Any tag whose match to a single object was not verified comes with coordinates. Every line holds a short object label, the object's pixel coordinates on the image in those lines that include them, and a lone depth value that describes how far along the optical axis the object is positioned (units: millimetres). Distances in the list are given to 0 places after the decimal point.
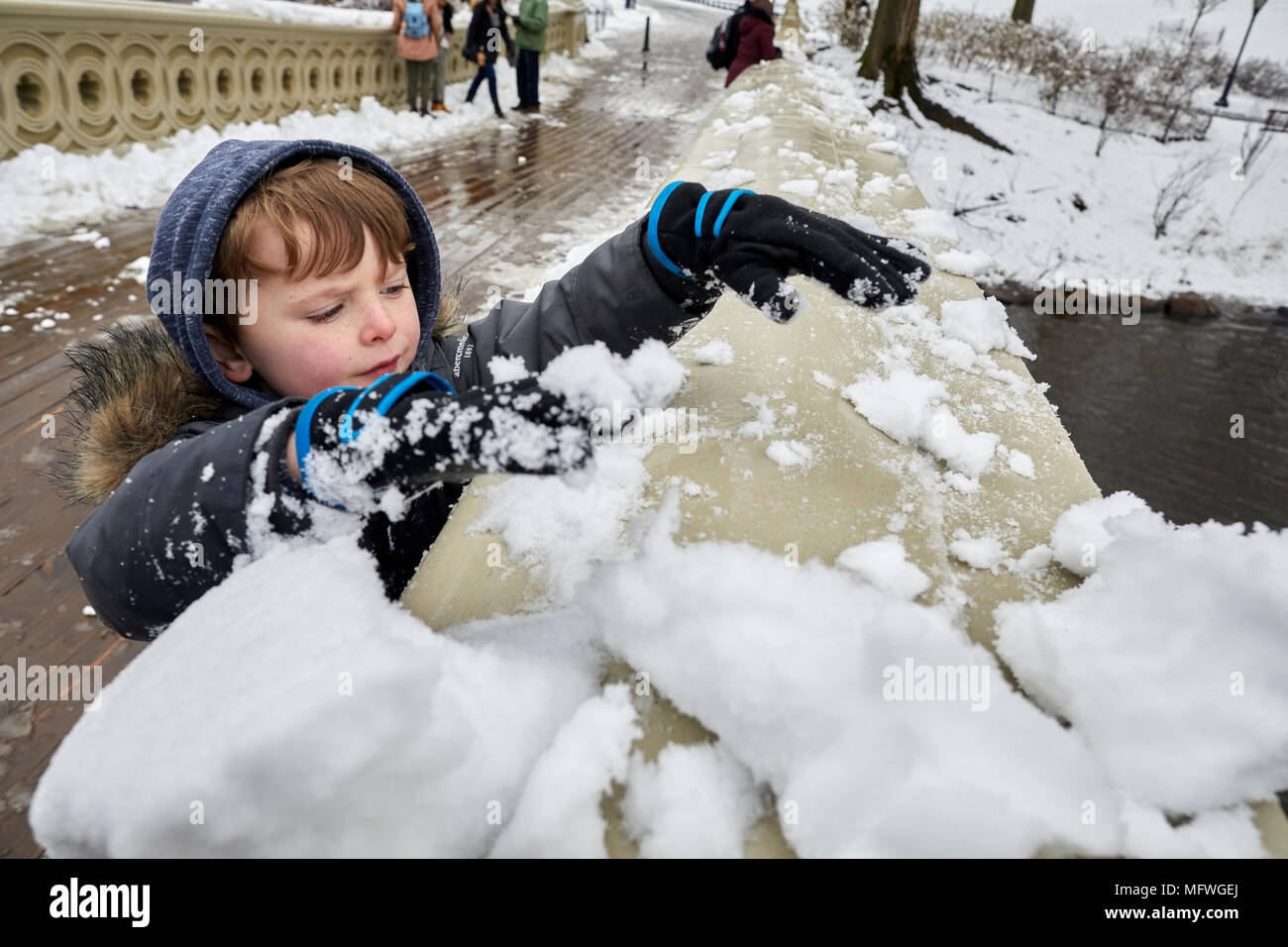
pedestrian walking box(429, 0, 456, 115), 8164
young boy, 847
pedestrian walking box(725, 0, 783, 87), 7203
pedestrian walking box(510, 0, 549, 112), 9023
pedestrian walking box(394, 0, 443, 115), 7746
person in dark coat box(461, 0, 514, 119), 8617
